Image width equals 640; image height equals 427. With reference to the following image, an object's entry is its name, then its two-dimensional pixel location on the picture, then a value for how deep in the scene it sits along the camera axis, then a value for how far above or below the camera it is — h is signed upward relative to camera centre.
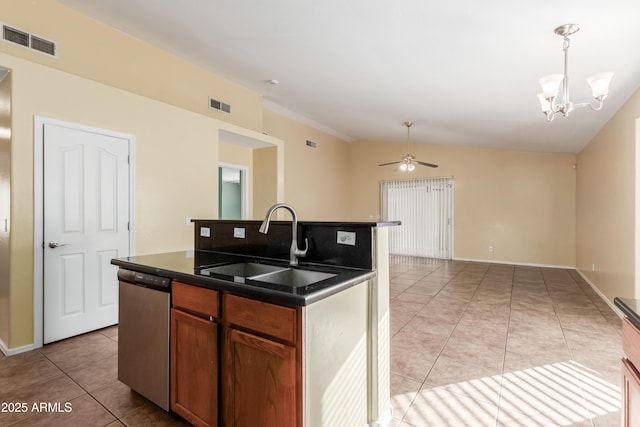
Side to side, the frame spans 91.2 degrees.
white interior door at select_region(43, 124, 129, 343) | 2.91 -0.16
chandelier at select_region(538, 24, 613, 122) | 2.24 +0.95
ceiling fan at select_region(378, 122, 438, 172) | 6.56 +1.02
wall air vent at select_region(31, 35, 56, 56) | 3.04 +1.64
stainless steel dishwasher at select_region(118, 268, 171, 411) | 1.81 -0.75
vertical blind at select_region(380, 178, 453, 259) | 8.06 -0.08
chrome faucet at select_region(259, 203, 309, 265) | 1.88 -0.22
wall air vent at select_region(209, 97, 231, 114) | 4.80 +1.66
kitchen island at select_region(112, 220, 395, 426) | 1.32 -0.60
